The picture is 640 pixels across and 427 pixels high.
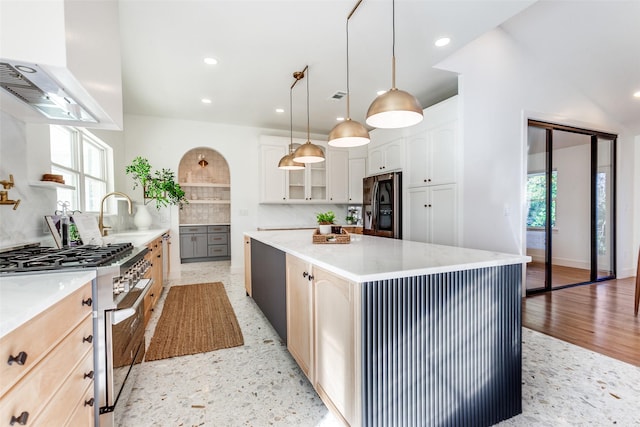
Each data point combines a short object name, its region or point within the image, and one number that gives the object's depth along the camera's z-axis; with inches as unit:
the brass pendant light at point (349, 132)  86.0
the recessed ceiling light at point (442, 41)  107.5
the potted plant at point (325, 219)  99.7
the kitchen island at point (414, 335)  49.6
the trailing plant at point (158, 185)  162.7
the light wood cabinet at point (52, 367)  28.9
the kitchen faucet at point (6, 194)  65.1
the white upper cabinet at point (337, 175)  228.4
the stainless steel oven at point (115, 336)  51.6
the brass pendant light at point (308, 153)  110.2
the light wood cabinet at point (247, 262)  141.1
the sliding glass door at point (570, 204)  148.6
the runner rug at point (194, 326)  94.3
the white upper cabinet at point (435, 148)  135.7
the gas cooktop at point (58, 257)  48.3
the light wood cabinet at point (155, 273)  110.7
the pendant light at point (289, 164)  129.4
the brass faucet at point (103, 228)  106.4
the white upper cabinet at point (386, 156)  169.8
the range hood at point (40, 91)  46.5
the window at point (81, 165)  111.0
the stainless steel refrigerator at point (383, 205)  167.6
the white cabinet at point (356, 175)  233.6
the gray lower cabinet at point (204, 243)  239.9
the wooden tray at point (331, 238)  92.0
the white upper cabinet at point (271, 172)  207.8
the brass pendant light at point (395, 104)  64.4
